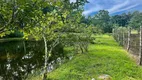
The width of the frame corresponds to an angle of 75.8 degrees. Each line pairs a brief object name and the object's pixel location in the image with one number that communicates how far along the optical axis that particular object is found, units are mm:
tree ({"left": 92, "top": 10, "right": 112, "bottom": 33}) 42018
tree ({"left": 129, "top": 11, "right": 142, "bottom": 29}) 32681
